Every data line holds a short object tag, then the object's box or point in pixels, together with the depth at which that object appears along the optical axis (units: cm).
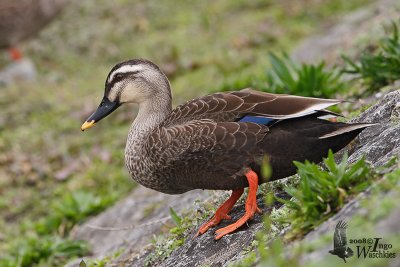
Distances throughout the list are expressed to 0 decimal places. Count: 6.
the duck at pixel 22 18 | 2316
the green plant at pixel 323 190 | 698
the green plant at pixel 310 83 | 1420
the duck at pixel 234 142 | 855
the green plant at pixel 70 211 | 1569
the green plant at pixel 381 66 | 1265
